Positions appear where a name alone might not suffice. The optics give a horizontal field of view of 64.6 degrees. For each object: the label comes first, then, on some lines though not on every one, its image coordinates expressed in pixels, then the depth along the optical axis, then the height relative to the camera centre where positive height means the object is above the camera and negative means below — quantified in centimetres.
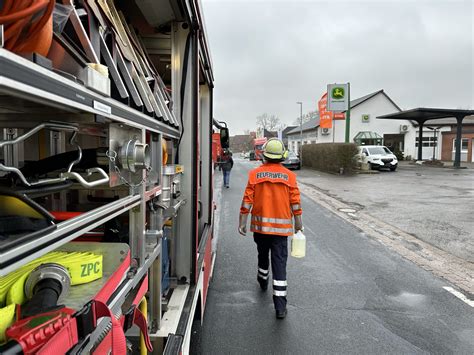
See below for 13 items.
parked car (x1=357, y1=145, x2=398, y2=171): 2589 -39
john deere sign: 2495 +380
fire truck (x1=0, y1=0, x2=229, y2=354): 91 -11
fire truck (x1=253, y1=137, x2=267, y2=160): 4928 +143
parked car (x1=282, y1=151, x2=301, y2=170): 2785 -74
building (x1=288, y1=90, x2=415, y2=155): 4303 +333
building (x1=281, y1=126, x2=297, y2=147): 7962 +570
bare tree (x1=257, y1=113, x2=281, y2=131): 9712 +776
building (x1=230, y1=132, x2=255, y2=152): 9290 +292
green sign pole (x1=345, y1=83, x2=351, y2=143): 2485 +420
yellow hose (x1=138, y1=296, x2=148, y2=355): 174 -83
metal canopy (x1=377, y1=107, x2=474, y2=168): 2811 +313
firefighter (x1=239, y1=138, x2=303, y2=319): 402 -59
